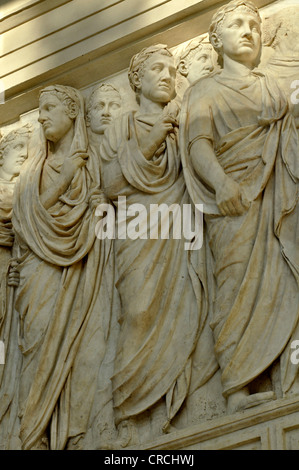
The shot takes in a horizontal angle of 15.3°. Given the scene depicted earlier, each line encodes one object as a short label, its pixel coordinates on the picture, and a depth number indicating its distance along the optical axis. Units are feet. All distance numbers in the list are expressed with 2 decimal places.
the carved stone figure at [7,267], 26.25
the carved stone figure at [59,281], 25.02
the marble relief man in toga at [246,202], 22.85
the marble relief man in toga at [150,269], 23.90
